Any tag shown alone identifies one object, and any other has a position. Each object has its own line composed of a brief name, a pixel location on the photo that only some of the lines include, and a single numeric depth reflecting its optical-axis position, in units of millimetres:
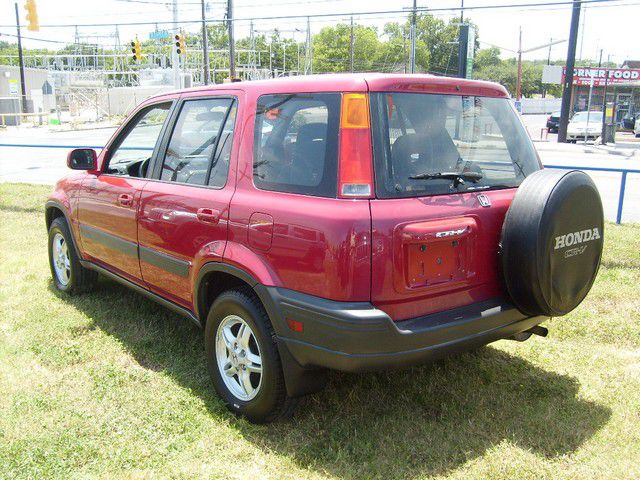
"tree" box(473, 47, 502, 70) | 122919
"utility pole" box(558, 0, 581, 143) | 23719
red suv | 2824
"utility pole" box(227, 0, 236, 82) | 30941
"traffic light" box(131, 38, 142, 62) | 28323
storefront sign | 49469
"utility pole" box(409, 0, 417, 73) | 23475
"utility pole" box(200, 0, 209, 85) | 32625
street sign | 29719
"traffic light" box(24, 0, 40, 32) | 21750
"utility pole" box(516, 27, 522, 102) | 57594
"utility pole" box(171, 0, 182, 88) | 29128
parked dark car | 40750
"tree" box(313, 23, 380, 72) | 75750
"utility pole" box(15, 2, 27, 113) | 48156
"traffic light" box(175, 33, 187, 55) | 27172
